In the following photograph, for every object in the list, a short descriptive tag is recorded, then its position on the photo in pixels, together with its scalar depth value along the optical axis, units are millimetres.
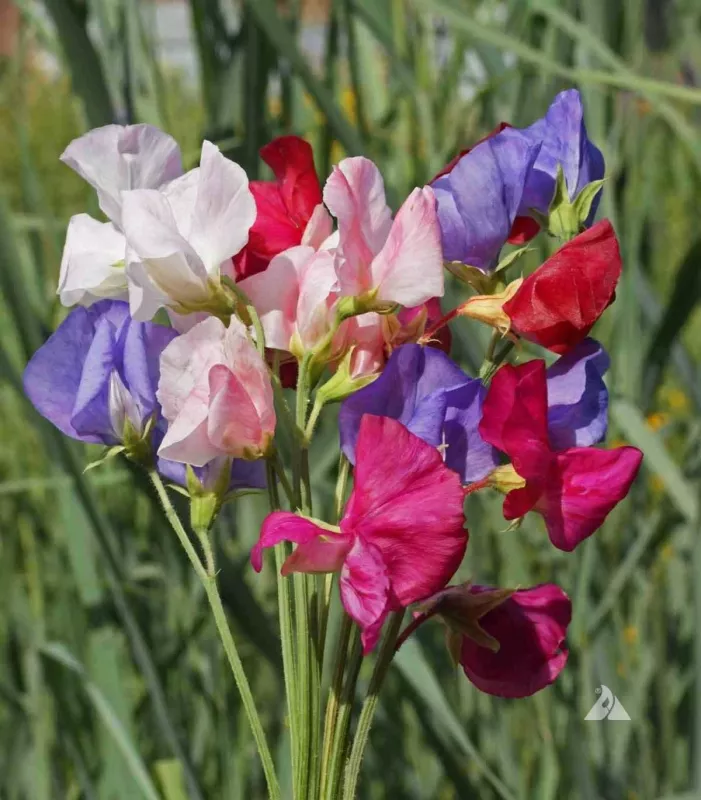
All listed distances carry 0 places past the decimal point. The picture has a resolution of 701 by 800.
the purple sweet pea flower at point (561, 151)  1115
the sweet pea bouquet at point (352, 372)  1070
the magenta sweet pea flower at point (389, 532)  1062
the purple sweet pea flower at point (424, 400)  1087
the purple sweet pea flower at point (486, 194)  1106
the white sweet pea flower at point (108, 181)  1102
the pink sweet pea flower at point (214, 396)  1077
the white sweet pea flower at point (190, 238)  1082
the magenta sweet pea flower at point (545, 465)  1076
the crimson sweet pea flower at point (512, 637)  1110
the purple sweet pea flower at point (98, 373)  1106
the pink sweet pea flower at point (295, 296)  1094
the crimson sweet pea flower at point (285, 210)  1117
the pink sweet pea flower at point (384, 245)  1085
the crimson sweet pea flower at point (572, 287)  1080
